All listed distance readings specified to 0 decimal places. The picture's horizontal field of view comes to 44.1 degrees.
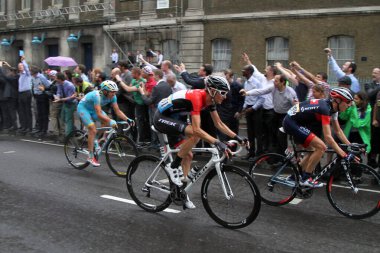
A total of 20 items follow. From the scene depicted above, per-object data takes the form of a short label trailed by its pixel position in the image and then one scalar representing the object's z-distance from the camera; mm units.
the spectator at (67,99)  12227
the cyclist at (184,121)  5637
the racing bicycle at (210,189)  5512
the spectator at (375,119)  8891
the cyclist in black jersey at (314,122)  6426
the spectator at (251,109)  10289
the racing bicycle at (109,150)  8531
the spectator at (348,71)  9938
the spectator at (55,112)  12945
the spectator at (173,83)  11156
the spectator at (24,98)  13938
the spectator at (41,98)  13438
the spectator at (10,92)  14375
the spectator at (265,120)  10062
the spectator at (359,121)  8612
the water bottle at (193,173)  5984
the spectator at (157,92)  10859
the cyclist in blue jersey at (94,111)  8680
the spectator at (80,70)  13773
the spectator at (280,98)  9336
